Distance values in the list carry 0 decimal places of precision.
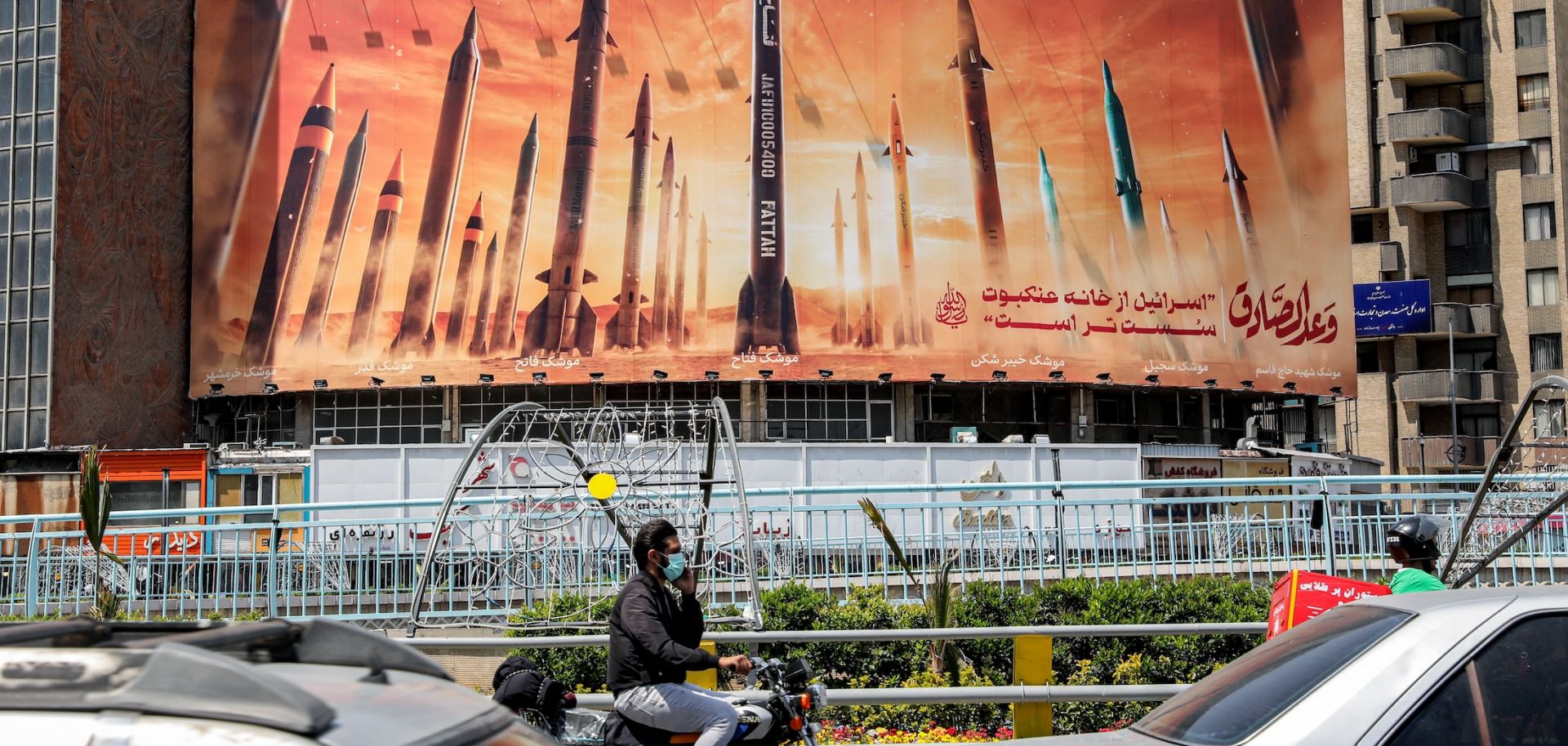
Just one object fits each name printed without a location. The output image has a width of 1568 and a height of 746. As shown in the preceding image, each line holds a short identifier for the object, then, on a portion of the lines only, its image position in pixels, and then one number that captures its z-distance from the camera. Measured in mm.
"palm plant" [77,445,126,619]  12430
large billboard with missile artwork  31609
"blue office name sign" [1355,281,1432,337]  44375
